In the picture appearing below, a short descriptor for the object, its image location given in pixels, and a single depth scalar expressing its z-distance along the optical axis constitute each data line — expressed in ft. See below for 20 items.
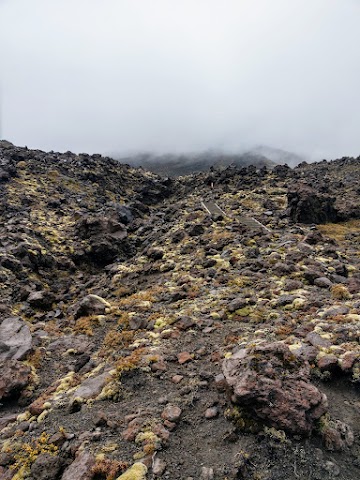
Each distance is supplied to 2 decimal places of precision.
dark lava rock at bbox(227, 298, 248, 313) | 55.93
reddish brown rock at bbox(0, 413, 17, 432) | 38.68
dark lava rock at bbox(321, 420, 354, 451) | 27.94
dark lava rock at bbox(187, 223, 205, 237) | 106.11
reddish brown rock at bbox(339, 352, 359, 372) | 35.55
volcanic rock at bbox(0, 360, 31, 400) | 43.70
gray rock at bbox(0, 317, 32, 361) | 51.89
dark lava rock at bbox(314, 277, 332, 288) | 59.82
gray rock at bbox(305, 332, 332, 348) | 40.09
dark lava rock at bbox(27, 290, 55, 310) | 73.26
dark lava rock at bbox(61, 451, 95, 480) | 27.66
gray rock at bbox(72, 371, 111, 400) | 39.70
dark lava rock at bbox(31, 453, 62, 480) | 29.19
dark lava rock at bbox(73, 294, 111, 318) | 64.81
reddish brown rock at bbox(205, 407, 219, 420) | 33.04
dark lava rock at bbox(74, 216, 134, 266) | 106.11
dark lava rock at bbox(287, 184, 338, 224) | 116.26
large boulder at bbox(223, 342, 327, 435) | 28.45
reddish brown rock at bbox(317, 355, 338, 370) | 35.91
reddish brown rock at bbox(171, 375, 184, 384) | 39.53
